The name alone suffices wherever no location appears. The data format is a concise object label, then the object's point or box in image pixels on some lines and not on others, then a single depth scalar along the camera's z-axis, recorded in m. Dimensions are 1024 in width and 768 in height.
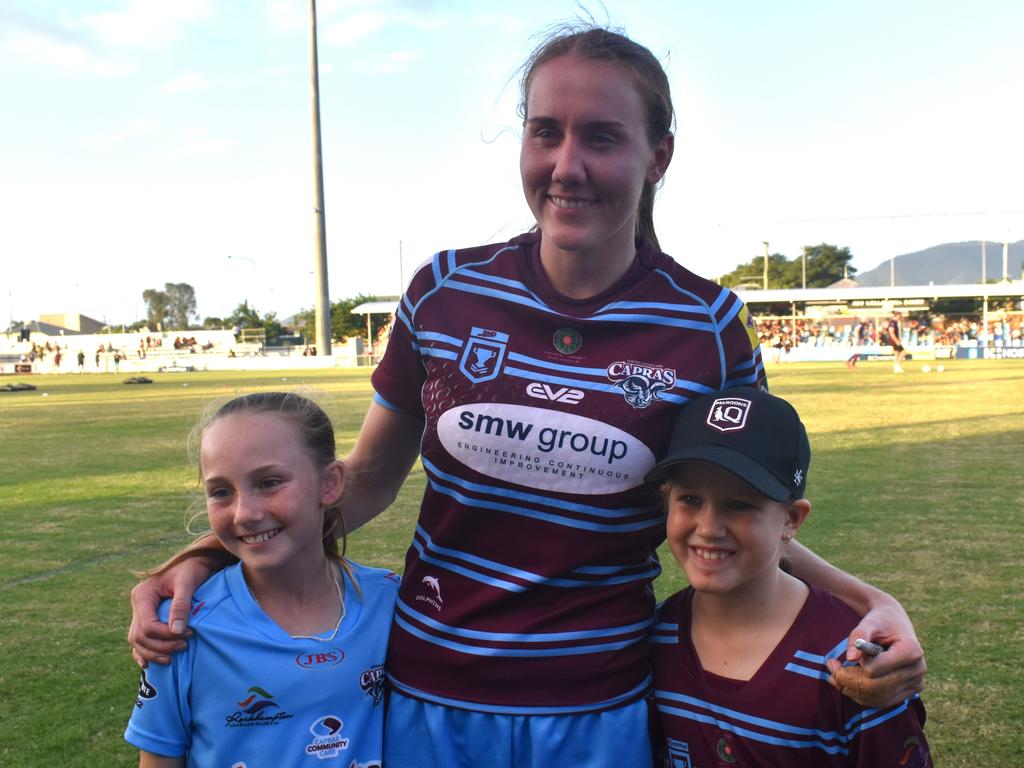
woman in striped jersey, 1.74
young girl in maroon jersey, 1.66
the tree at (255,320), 74.82
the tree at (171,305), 119.79
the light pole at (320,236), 44.78
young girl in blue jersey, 1.77
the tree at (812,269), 80.75
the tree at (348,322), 67.12
